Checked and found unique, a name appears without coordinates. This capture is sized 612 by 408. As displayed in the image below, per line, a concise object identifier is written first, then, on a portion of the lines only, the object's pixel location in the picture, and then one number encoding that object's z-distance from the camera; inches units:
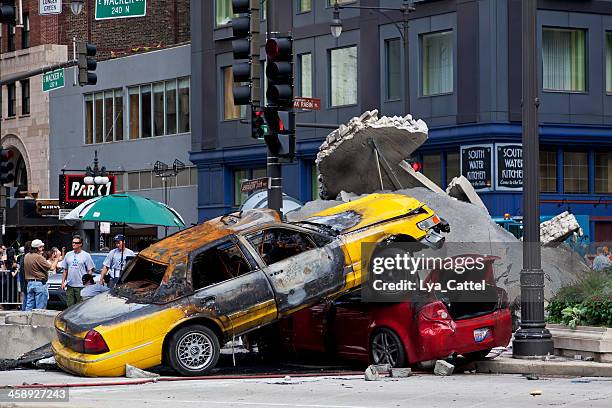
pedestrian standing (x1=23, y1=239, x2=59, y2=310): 1049.5
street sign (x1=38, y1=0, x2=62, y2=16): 1097.4
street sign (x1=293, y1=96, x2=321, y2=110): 949.6
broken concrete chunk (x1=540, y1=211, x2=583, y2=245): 939.3
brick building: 2257.6
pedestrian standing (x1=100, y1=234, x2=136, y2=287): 1003.9
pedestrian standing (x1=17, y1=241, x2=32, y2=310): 1086.4
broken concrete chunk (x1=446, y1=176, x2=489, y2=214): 998.2
